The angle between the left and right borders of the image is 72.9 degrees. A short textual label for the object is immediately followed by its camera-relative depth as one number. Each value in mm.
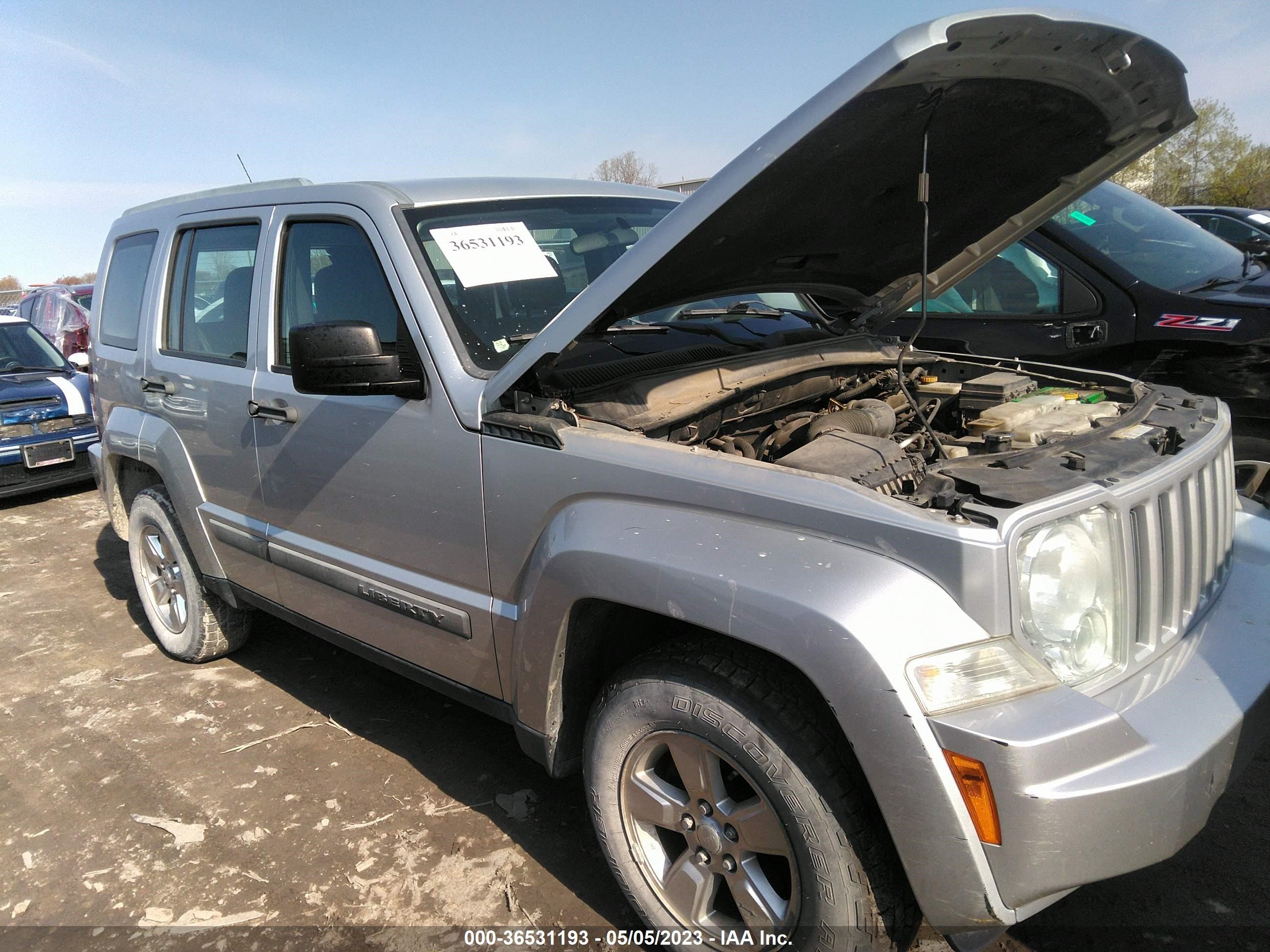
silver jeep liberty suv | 1584
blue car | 7055
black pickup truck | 3811
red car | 10641
